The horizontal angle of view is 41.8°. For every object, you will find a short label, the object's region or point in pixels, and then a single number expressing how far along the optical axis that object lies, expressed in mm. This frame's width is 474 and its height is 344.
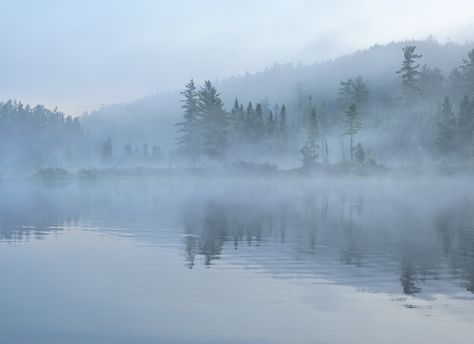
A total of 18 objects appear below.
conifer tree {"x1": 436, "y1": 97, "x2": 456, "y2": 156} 113188
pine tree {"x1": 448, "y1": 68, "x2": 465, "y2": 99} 154675
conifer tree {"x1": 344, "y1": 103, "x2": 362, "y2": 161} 117625
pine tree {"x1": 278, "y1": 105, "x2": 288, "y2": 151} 143875
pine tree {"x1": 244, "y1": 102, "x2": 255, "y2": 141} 138000
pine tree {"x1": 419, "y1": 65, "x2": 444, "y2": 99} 142375
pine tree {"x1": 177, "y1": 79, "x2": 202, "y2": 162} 119688
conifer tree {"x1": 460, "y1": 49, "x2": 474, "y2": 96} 126812
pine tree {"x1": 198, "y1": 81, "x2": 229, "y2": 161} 118938
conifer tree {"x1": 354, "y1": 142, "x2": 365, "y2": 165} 113438
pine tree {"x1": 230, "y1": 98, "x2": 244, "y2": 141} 135325
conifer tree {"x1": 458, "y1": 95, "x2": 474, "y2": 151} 113625
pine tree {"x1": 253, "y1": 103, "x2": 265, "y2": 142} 138250
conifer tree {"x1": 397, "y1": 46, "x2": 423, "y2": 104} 118312
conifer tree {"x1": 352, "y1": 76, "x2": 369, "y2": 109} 140788
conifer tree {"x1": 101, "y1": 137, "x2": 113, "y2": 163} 181625
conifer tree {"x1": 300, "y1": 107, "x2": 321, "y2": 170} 115188
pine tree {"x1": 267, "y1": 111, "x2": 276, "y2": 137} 140675
